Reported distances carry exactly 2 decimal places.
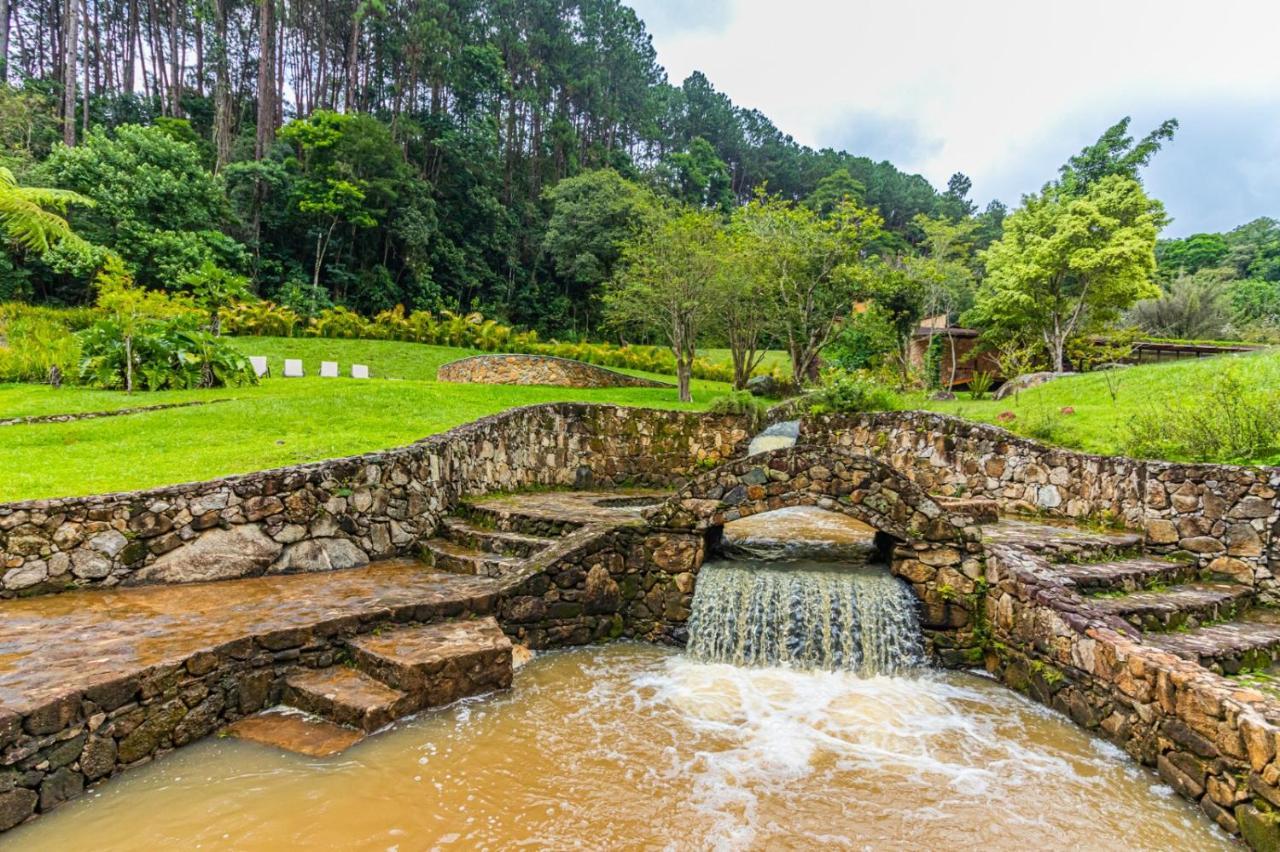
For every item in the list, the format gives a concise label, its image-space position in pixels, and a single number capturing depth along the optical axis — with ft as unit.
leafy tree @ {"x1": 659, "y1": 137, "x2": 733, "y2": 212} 158.51
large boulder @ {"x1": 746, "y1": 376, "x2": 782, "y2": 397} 69.10
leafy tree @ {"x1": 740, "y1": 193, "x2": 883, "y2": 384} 62.64
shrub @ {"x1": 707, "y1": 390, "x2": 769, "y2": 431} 51.67
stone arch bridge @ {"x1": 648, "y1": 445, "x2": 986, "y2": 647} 25.76
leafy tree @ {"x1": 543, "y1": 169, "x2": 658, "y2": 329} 120.47
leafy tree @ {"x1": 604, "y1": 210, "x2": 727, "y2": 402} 64.34
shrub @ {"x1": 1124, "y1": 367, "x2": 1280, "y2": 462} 28.30
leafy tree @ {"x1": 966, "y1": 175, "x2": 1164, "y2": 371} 67.62
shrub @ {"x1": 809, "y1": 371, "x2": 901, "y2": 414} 50.08
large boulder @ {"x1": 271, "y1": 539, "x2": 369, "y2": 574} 25.95
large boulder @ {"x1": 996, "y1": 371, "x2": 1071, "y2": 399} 59.72
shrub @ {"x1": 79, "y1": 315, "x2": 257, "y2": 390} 43.78
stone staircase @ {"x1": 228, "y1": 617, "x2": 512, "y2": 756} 17.69
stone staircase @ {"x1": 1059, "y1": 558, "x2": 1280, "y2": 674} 20.22
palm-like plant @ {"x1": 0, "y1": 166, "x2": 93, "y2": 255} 38.19
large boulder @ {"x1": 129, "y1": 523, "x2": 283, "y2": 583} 23.45
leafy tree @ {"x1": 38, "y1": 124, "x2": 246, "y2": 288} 77.25
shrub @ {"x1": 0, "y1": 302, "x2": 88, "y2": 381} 46.09
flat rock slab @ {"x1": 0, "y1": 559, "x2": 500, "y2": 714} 15.88
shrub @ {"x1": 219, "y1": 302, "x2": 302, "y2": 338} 76.95
